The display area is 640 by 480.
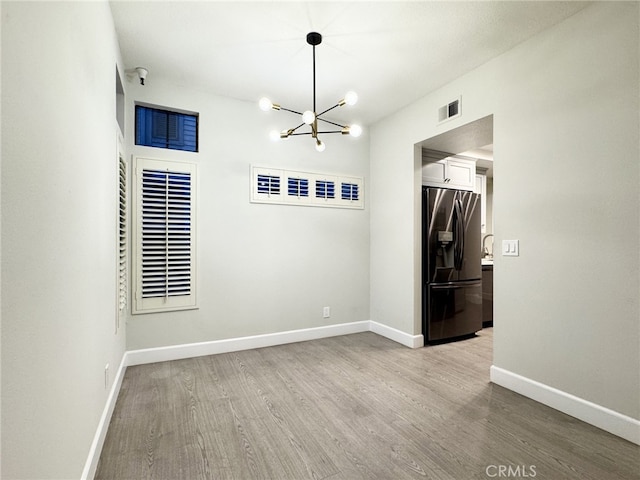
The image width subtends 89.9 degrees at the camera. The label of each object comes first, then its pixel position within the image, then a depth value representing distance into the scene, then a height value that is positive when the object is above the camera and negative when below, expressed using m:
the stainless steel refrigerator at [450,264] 3.76 -0.28
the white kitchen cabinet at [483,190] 5.33 +0.87
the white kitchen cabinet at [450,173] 3.90 +0.87
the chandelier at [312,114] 2.34 +1.02
